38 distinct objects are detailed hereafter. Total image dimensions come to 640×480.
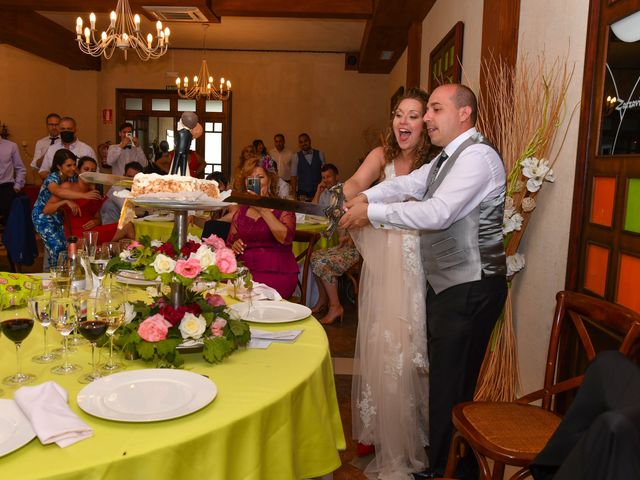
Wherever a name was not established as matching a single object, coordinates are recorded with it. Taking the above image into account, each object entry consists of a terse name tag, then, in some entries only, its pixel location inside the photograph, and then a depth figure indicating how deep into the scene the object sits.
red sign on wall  12.05
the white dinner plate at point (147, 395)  1.24
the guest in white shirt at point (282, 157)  10.95
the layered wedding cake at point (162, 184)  1.61
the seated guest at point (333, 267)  5.04
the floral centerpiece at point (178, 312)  1.55
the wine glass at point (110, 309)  1.47
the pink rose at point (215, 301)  1.77
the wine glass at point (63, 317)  1.47
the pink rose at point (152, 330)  1.55
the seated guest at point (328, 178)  7.04
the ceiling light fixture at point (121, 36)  5.62
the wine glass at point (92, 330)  1.42
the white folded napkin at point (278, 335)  1.82
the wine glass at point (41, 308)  1.47
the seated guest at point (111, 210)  5.38
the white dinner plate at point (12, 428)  1.08
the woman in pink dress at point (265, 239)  3.90
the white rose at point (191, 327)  1.60
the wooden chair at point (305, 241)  4.41
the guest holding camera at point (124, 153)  8.70
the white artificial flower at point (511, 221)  2.73
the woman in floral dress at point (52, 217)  4.67
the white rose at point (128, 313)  1.64
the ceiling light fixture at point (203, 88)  9.53
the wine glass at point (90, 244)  2.19
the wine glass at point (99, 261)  2.14
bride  2.55
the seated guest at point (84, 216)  4.66
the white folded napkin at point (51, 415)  1.12
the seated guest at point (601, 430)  0.71
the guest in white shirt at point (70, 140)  6.86
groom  2.19
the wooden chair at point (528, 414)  1.74
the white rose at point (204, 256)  1.57
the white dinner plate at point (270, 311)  2.01
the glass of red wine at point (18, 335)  1.38
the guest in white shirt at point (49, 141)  7.71
